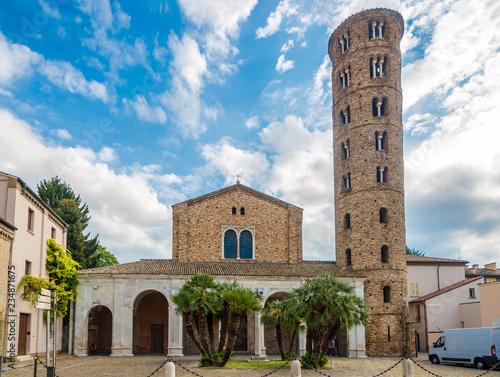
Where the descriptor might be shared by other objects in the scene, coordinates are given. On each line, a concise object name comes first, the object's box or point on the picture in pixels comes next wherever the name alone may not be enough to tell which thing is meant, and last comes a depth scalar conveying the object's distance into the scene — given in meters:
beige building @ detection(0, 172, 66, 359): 23.03
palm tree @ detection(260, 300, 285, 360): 25.69
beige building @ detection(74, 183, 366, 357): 31.30
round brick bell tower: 33.91
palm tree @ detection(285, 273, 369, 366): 22.59
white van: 24.02
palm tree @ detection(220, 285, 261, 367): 22.69
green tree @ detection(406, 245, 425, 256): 64.73
